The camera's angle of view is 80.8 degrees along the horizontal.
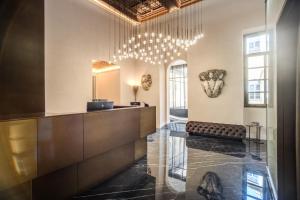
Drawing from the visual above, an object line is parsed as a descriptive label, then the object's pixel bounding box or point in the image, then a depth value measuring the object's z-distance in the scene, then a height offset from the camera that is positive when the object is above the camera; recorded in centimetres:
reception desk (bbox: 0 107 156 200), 172 -65
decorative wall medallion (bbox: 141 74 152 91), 839 +89
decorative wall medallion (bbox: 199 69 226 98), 621 +66
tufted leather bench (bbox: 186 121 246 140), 567 -104
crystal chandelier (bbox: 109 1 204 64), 685 +307
